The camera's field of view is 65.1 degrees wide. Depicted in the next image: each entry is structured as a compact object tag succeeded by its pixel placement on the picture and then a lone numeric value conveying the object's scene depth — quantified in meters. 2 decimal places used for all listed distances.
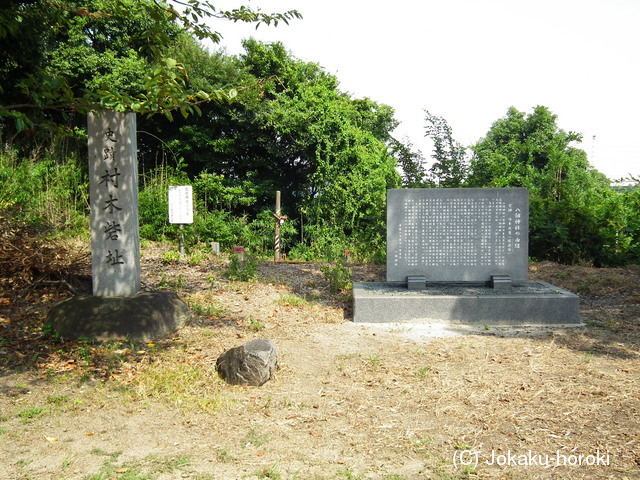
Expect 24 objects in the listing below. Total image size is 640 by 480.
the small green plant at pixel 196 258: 8.21
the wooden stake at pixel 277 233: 11.34
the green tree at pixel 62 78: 3.59
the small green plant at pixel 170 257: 8.27
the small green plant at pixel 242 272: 7.16
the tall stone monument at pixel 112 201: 5.26
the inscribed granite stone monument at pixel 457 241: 6.61
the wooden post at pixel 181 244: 9.55
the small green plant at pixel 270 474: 2.69
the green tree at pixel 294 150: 11.84
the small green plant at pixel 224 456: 2.87
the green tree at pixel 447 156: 10.01
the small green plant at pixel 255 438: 3.07
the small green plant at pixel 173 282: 6.73
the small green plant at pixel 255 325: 5.35
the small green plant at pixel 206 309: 5.78
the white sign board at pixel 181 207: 9.52
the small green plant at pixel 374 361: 4.40
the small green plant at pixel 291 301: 6.38
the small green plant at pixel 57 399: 3.66
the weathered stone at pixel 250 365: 3.93
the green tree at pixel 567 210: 9.45
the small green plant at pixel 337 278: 7.18
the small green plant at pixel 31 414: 3.41
